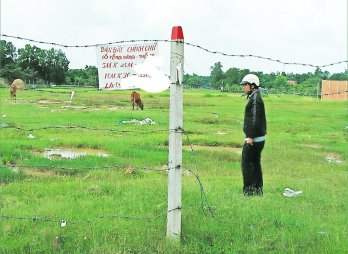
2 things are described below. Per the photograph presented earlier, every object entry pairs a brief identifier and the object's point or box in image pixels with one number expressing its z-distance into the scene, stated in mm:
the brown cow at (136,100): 26747
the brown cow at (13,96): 30394
